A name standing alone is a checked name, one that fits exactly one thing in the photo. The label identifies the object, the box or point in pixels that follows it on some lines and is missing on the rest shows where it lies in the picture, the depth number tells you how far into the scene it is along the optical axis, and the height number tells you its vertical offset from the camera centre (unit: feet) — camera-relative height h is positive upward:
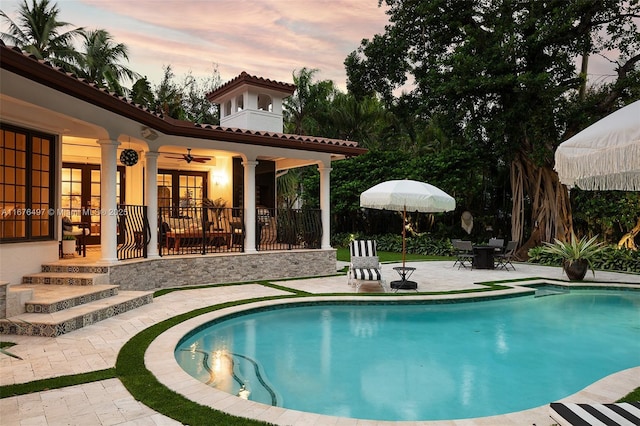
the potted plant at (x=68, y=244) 35.42 -0.92
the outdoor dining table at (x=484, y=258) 52.75 -3.73
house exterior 26.50 +6.63
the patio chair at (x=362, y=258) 38.96 -2.72
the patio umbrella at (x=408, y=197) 34.88 +2.63
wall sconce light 51.13 +6.26
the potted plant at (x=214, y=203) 50.26 +3.32
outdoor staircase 21.90 -4.04
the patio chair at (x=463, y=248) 51.98 -2.65
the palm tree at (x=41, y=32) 84.94 +40.31
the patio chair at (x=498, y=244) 54.46 -2.11
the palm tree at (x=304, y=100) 106.22 +32.14
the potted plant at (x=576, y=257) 43.75 -3.16
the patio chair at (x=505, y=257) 52.44 -3.63
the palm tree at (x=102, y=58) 88.17 +37.08
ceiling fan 41.96 +7.97
